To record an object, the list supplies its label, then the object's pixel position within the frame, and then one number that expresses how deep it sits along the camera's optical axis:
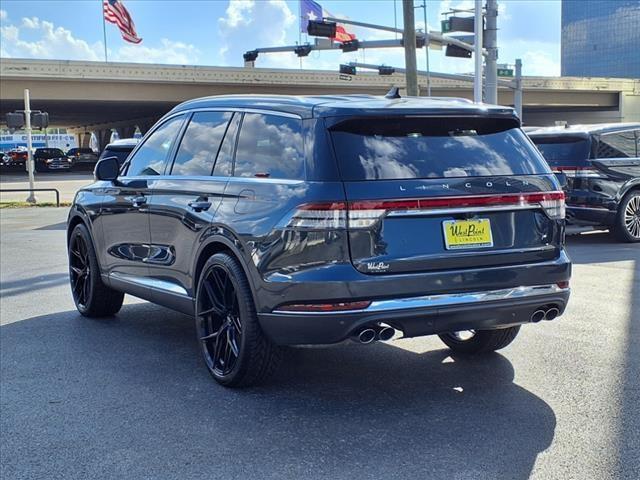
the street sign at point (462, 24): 23.03
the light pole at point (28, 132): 23.88
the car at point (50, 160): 53.06
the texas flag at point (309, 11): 43.29
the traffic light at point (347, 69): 36.41
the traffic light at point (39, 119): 23.98
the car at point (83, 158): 56.12
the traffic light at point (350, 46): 29.38
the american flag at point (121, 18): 43.19
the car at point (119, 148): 14.11
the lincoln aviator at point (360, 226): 4.18
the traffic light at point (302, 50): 32.73
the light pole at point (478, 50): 21.95
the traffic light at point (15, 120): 23.09
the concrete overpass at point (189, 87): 46.00
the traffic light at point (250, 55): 34.47
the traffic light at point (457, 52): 28.61
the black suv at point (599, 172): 11.80
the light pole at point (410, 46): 21.66
